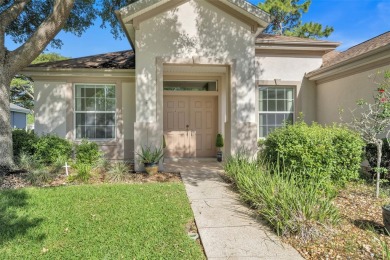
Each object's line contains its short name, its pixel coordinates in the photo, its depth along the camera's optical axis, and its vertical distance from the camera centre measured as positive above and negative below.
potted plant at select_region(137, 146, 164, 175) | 8.03 -0.96
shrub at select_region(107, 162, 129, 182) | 7.43 -1.29
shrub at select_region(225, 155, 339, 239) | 4.08 -1.30
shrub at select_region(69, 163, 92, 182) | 7.16 -1.25
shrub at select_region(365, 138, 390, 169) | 6.99 -0.75
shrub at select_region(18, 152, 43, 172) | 7.82 -1.06
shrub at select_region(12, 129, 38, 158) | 8.63 -0.50
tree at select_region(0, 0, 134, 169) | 7.69 +2.27
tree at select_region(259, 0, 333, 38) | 22.95 +9.88
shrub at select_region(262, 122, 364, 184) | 5.84 -0.57
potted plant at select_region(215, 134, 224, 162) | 10.69 -0.68
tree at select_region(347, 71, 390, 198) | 5.91 +0.22
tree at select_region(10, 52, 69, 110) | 28.67 +4.54
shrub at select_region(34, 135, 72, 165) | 8.54 -0.69
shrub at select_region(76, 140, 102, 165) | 8.46 -0.84
